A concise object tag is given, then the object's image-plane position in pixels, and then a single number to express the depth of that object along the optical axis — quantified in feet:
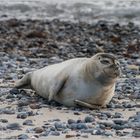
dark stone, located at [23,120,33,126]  42.20
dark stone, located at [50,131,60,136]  39.11
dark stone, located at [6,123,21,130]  40.88
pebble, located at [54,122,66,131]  40.65
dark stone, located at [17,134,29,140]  37.68
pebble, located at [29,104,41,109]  48.38
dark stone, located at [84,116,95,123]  43.39
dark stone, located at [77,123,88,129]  41.01
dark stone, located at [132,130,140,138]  38.78
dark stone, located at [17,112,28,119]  44.52
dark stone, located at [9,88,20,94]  54.75
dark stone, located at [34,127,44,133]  39.74
